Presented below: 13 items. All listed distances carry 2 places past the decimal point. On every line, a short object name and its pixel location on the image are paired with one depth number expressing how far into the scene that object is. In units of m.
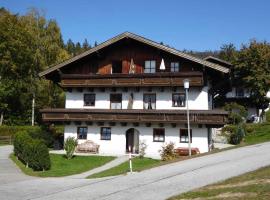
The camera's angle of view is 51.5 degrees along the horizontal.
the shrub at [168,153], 20.12
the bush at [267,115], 41.96
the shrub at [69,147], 22.10
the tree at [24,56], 36.06
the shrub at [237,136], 28.09
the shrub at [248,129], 32.10
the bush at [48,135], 25.63
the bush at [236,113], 34.47
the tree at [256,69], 38.67
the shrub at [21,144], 19.16
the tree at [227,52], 46.20
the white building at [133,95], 23.14
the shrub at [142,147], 23.45
